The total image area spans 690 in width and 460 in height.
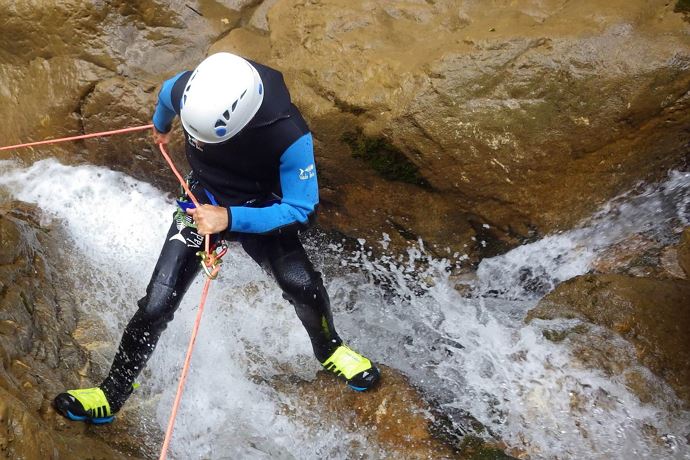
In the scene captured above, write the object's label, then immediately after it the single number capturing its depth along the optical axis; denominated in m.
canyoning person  2.88
